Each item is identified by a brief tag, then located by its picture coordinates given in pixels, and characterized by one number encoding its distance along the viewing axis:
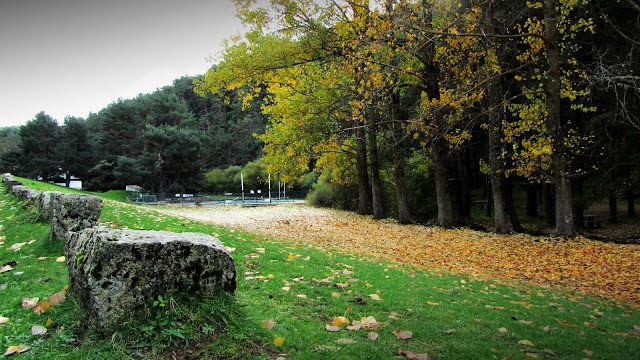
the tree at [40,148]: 46.91
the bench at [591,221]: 19.70
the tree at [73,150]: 48.72
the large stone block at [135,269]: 2.86
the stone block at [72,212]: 5.56
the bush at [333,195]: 24.56
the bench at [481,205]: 27.97
